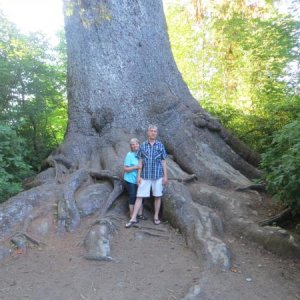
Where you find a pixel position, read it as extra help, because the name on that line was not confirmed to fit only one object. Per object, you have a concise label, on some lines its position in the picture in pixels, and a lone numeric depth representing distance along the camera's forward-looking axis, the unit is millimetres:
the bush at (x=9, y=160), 6730
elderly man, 6070
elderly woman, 6250
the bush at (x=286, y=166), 4586
